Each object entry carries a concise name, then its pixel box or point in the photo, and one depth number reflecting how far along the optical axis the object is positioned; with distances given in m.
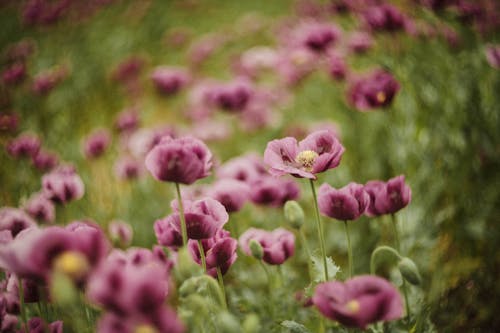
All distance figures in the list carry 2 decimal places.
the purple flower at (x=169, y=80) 2.11
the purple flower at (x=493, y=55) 1.29
